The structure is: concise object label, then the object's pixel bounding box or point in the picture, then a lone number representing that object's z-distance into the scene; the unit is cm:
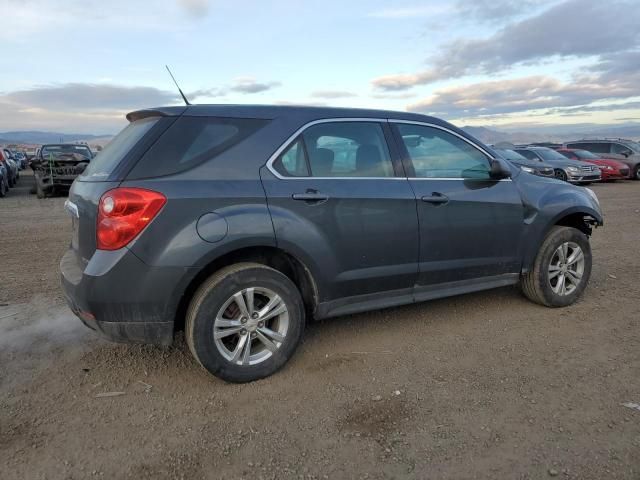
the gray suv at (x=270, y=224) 298
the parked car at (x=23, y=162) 4161
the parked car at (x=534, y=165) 1806
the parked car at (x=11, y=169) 1789
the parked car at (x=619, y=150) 2236
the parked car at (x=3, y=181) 1652
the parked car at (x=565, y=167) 1877
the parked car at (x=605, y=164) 2152
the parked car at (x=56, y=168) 1489
